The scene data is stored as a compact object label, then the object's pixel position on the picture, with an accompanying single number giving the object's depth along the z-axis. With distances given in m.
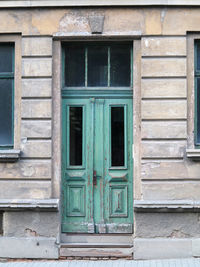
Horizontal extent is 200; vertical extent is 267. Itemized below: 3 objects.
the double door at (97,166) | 8.48
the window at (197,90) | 8.39
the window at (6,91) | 8.59
